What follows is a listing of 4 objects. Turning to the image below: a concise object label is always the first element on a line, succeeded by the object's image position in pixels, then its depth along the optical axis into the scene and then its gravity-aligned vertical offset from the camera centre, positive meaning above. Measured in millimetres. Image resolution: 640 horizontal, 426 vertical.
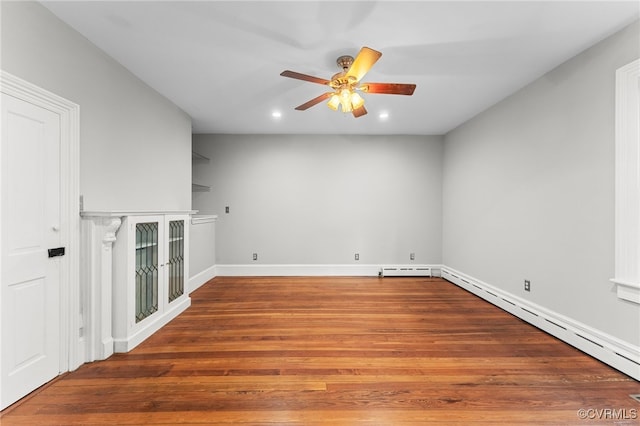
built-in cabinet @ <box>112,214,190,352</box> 2275 -617
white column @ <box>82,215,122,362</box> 2100 -551
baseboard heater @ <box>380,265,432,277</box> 4852 -1059
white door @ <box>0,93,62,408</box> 1618 -227
